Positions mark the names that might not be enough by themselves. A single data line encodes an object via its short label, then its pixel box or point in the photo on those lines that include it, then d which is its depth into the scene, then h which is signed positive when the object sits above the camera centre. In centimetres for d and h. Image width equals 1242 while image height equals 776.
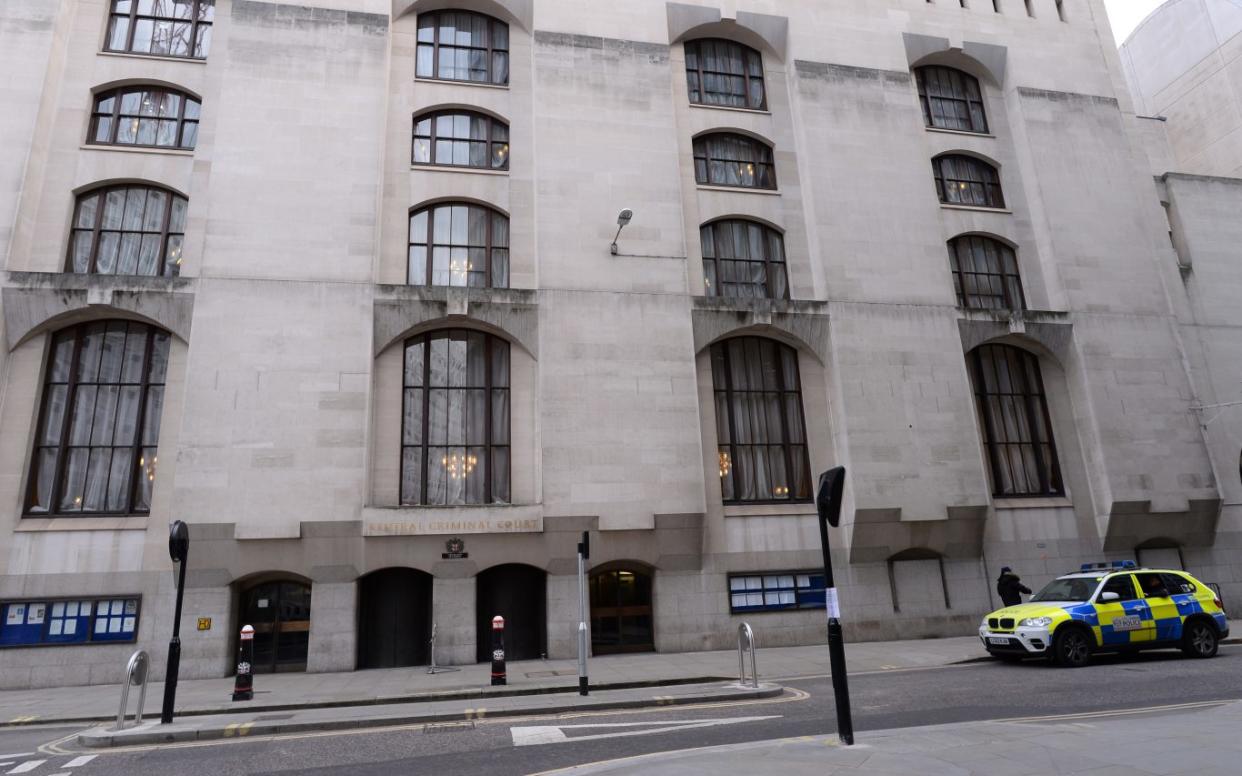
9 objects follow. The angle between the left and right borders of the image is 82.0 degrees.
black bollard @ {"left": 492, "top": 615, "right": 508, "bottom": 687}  1329 -121
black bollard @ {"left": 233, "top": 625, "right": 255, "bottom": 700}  1305 -122
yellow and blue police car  1368 -111
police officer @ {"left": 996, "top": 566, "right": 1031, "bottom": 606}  1777 -55
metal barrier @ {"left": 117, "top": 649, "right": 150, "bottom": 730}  1021 -98
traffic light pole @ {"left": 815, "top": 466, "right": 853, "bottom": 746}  748 -31
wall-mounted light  1824 +914
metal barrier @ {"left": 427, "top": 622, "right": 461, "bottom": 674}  1631 -170
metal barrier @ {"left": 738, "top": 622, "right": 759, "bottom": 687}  1209 -131
